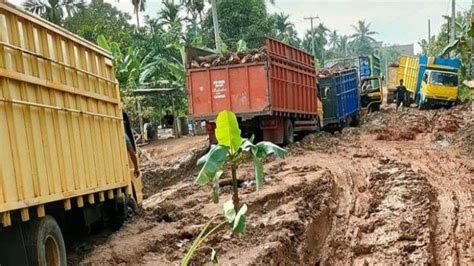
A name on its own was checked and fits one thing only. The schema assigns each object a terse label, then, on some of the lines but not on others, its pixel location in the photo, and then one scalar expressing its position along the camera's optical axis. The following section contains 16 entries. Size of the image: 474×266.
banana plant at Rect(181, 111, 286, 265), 6.50
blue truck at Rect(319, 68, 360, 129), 20.20
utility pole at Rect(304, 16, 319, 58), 57.47
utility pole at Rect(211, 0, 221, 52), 21.74
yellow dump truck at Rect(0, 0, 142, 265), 4.44
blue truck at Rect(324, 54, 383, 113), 28.39
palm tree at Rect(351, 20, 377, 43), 98.62
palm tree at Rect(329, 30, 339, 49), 101.26
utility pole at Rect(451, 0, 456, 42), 31.82
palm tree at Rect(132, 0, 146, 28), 40.25
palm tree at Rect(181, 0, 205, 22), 34.41
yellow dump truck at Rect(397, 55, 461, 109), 28.02
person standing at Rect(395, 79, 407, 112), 29.94
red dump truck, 14.27
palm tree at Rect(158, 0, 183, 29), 39.59
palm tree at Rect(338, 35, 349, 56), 98.90
